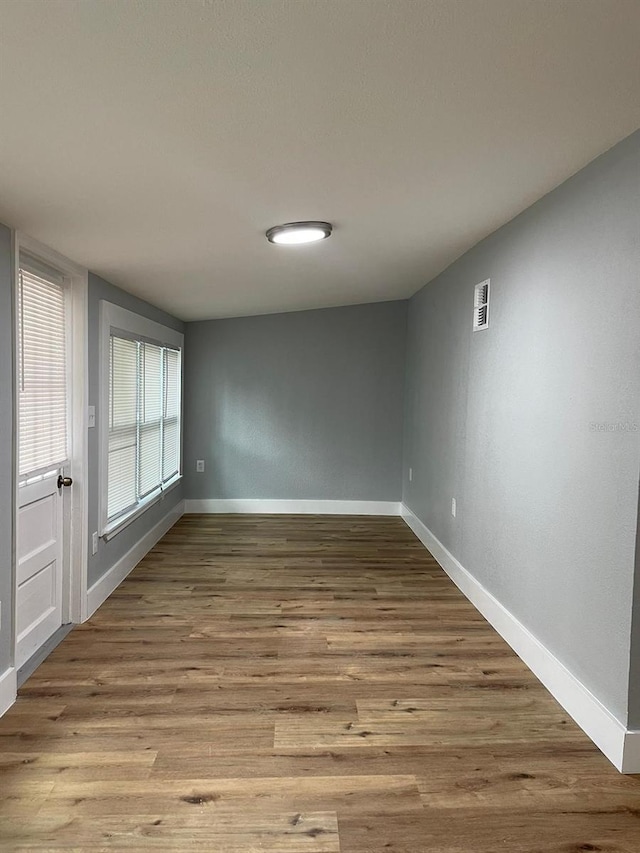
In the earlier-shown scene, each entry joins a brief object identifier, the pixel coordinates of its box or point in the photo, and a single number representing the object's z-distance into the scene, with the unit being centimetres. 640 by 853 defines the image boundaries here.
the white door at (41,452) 262
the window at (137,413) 367
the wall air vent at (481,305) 344
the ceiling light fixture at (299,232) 273
